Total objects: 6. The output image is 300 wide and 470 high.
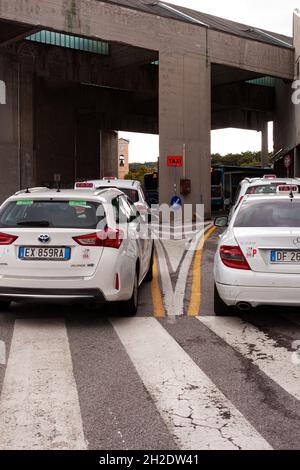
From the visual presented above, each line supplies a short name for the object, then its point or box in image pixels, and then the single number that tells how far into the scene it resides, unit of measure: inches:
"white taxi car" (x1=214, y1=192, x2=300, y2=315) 243.4
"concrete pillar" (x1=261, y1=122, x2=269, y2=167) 2127.2
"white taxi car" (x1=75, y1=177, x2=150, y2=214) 529.4
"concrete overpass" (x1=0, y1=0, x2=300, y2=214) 993.5
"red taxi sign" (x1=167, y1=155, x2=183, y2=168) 1075.3
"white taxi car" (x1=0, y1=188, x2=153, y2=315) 251.0
